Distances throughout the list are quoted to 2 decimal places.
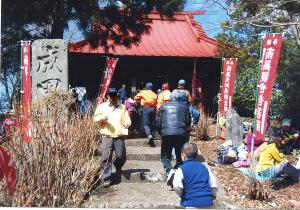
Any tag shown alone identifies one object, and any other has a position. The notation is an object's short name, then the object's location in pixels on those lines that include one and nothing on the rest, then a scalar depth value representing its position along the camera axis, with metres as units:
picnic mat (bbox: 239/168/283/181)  5.92
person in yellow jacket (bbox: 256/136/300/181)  6.54
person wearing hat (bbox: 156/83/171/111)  9.15
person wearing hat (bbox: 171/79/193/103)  8.58
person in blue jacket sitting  4.20
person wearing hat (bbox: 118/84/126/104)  11.27
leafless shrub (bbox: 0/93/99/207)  4.32
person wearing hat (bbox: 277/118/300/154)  8.97
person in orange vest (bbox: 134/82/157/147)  8.78
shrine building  12.78
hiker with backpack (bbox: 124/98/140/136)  9.80
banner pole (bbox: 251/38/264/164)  6.69
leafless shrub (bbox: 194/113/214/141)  10.04
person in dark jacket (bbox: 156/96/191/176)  6.48
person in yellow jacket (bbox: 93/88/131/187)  6.23
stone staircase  5.60
